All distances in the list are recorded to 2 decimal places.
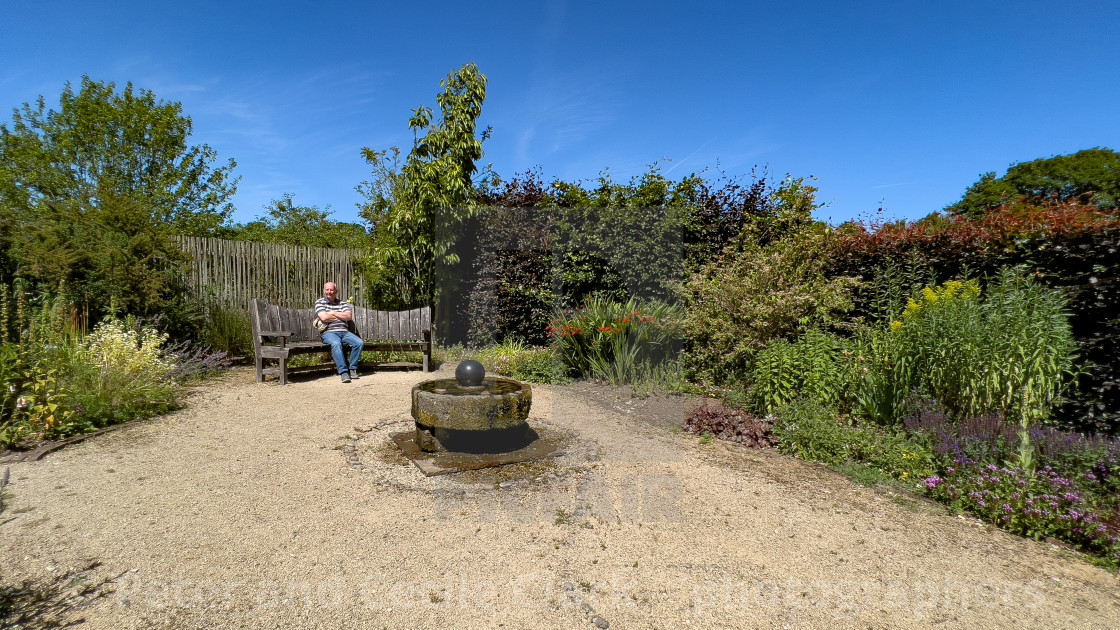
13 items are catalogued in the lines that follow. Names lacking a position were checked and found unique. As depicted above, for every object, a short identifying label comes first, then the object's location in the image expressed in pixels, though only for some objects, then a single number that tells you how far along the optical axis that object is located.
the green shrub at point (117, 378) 4.63
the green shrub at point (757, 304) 5.94
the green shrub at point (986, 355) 3.67
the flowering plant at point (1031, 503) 2.70
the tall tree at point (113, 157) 17.23
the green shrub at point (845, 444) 3.64
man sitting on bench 7.38
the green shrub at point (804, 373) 4.76
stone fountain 3.96
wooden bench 7.13
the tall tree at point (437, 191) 10.01
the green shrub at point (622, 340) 6.90
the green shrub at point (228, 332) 8.21
